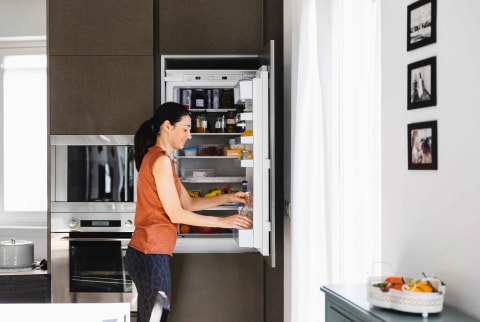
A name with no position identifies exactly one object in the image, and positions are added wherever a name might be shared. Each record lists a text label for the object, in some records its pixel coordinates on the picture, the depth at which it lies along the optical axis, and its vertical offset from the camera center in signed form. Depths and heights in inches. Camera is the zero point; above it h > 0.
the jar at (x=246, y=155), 141.9 +1.4
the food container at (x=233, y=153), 156.6 +2.0
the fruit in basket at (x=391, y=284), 83.7 -14.9
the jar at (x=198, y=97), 167.3 +15.6
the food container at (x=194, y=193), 165.7 -7.5
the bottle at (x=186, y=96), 167.5 +15.7
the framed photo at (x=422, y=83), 91.9 +10.7
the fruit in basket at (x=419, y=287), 81.3 -14.7
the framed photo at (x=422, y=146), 91.9 +2.2
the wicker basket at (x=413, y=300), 80.1 -16.1
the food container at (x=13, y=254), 173.9 -23.1
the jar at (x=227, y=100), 166.9 +14.8
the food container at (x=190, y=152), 166.1 +2.4
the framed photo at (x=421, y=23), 92.1 +18.9
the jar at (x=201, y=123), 165.9 +9.2
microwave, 161.5 -2.7
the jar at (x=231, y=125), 165.5 +8.8
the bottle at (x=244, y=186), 154.4 -5.4
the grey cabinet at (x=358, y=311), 80.7 -18.2
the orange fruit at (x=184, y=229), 164.7 -15.9
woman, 131.0 -9.7
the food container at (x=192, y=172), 168.4 -2.5
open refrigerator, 138.5 +4.6
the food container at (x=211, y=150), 165.9 +2.8
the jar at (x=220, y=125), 166.2 +8.8
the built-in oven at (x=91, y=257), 160.6 -22.0
